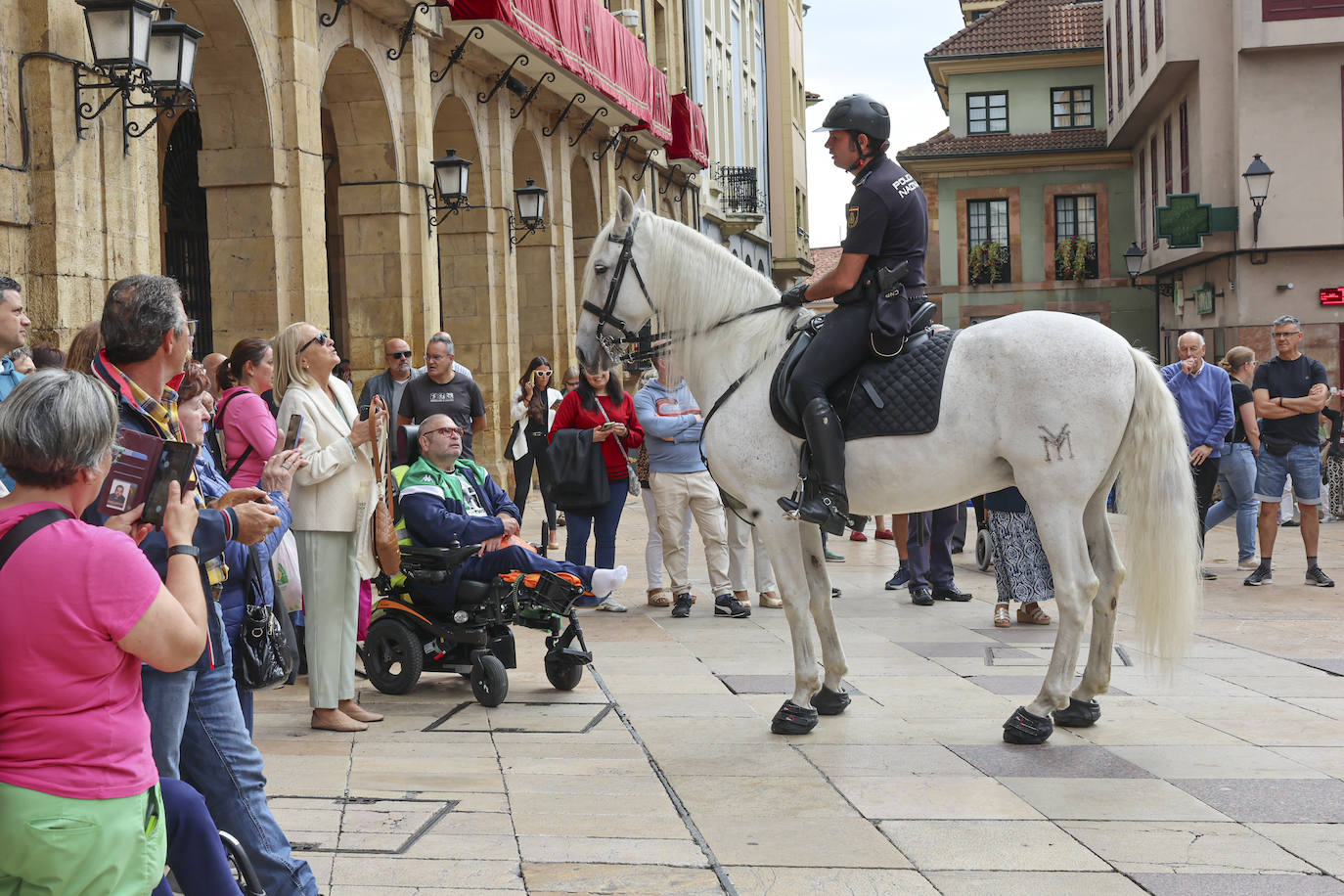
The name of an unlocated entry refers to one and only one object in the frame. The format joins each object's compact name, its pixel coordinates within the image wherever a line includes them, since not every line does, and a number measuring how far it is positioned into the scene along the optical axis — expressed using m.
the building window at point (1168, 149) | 33.64
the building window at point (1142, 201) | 38.91
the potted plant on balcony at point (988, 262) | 44.66
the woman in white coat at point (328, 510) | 6.08
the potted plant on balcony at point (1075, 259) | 44.00
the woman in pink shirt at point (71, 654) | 2.61
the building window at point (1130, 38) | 35.62
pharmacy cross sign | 27.42
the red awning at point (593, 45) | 17.33
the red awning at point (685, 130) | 28.64
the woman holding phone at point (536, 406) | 14.55
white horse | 6.05
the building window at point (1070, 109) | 46.28
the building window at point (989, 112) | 46.41
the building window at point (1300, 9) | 26.56
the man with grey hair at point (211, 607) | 3.51
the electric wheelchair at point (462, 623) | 7.11
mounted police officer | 6.17
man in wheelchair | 7.11
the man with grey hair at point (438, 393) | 11.07
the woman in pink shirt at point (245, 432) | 5.73
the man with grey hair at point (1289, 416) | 11.56
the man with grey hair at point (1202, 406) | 11.27
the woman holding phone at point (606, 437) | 10.59
